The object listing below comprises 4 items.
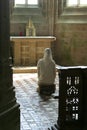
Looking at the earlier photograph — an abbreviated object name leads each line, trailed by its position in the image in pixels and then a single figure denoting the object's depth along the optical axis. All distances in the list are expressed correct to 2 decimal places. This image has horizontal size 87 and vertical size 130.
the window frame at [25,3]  12.59
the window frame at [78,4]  12.15
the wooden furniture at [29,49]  11.83
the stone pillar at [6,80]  4.67
